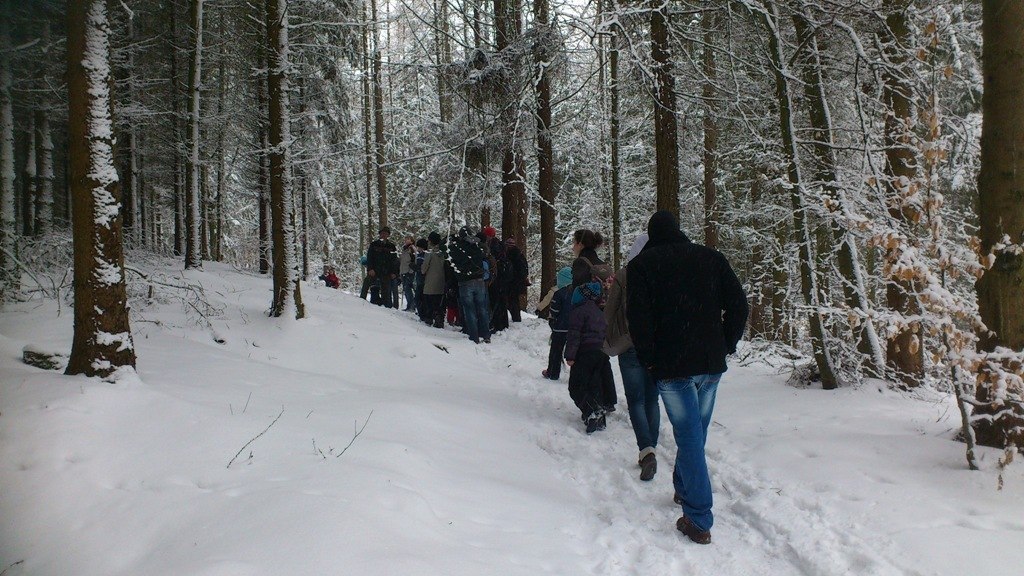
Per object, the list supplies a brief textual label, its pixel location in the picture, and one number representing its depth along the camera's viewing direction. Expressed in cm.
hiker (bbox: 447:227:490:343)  1071
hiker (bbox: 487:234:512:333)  1197
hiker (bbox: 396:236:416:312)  1599
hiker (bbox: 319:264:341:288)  2139
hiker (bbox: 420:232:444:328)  1240
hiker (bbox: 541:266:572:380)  773
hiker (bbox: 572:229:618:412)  632
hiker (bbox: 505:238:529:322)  1220
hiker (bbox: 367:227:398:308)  1614
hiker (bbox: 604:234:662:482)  505
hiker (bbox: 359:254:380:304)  1702
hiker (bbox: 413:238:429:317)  1408
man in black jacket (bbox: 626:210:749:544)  378
